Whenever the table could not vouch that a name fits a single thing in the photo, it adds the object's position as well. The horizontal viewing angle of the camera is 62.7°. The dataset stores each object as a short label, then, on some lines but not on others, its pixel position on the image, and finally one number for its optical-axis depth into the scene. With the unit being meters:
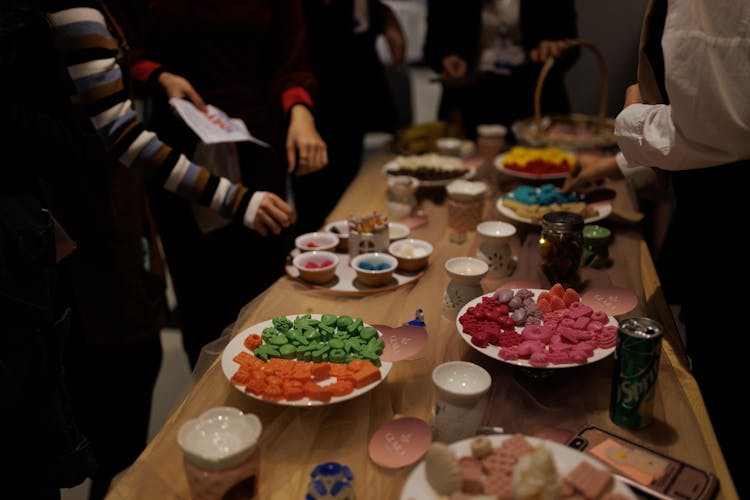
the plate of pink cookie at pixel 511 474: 0.71
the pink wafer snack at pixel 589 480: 0.74
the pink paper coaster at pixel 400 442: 0.89
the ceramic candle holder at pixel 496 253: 1.44
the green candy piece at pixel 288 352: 1.08
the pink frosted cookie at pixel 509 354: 1.04
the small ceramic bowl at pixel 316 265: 1.41
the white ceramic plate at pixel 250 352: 0.96
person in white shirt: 0.97
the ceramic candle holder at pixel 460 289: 1.26
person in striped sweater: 1.36
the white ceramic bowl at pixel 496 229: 1.47
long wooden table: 0.88
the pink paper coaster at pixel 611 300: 1.25
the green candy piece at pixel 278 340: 1.10
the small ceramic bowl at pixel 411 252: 1.48
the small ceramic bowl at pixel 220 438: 0.78
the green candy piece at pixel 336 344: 1.08
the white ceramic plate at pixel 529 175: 2.00
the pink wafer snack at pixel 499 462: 0.77
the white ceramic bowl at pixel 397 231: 1.65
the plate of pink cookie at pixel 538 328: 1.03
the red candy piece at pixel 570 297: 1.20
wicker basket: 2.25
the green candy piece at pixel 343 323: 1.16
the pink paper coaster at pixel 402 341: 1.10
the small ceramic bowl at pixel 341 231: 1.65
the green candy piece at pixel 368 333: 1.11
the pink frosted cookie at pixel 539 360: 1.01
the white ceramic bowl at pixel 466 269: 1.26
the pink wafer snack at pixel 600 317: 1.12
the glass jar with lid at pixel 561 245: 1.33
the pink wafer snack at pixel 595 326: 1.09
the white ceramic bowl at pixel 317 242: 1.55
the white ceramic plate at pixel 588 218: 1.65
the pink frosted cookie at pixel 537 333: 1.08
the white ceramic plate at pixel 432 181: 2.01
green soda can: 0.90
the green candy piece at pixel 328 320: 1.16
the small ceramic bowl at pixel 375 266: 1.40
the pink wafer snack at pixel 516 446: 0.79
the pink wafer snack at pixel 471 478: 0.76
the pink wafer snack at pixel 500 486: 0.74
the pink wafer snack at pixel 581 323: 1.10
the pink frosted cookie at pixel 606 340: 1.05
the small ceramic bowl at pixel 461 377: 0.93
